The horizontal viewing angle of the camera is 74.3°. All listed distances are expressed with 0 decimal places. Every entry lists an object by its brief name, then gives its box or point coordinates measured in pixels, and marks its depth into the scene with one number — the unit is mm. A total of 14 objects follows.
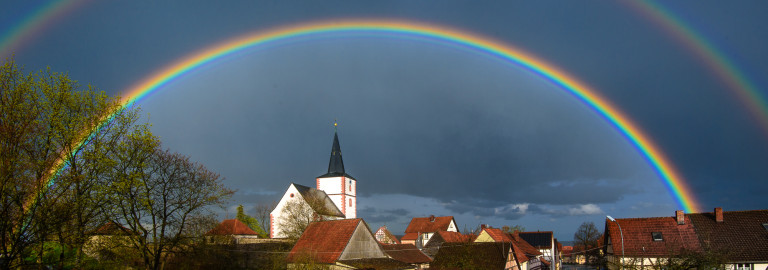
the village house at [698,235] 40156
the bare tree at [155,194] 25578
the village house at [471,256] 40875
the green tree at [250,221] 99244
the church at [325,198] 75500
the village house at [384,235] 78075
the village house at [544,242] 83125
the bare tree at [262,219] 100125
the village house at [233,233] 43216
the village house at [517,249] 53094
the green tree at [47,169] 15688
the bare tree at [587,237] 119100
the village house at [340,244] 37500
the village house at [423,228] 96375
